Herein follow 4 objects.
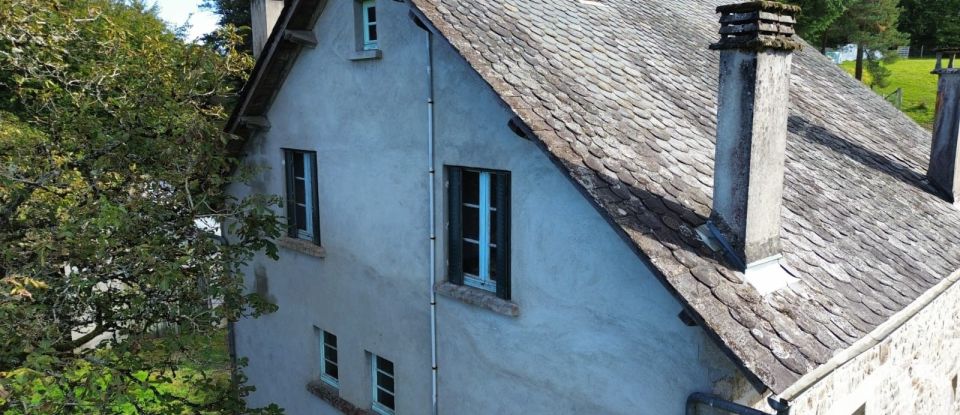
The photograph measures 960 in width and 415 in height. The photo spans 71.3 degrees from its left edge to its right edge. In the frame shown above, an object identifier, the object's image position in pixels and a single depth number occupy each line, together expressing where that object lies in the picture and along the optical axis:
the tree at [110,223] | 6.96
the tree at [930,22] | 49.56
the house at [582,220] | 5.35
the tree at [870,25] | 36.81
